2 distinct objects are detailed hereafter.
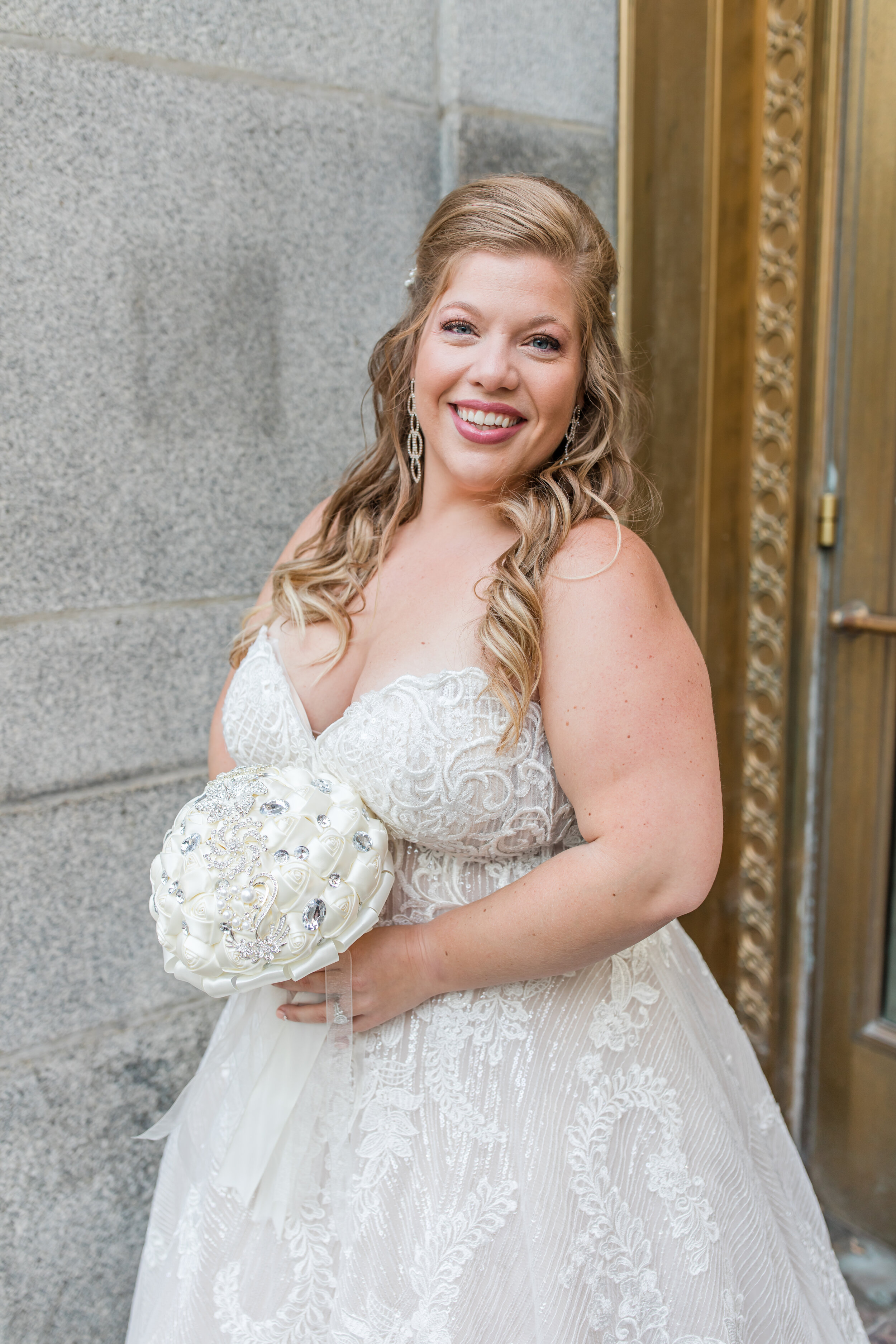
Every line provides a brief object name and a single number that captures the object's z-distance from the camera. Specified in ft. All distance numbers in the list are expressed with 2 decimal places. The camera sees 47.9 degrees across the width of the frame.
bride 4.87
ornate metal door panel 8.11
